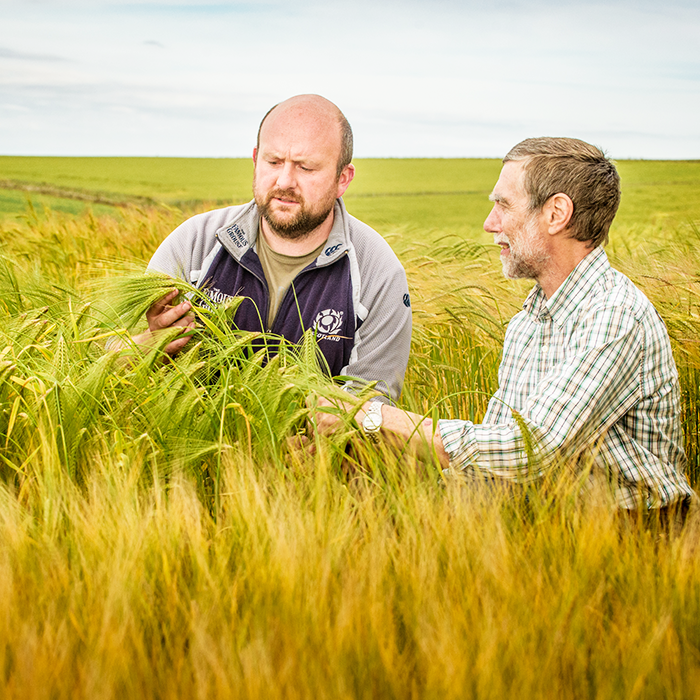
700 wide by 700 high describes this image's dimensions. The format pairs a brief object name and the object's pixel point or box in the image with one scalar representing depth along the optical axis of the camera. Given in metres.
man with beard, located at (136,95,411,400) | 2.73
